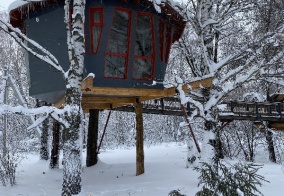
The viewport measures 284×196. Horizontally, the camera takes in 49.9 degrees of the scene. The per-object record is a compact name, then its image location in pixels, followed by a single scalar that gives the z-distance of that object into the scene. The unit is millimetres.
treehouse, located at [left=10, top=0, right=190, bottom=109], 9023
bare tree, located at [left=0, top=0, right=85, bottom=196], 6770
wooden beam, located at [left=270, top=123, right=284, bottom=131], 16791
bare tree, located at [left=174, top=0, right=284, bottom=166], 6949
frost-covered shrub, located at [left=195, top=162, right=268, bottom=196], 4086
